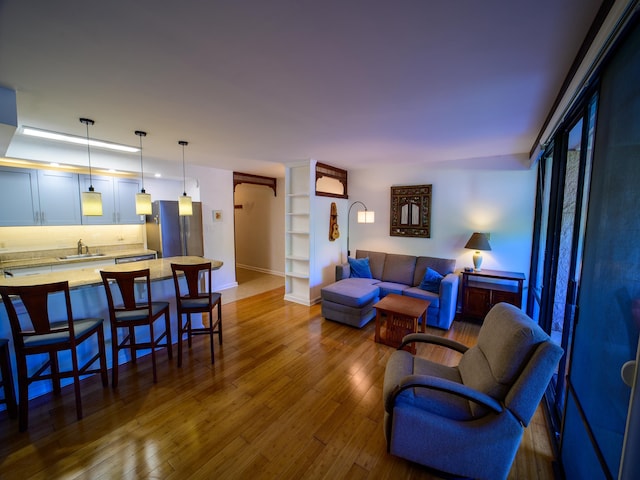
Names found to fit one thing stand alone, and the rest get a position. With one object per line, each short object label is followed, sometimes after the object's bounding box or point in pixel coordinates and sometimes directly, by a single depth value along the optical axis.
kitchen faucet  4.44
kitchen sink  4.14
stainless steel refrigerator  4.77
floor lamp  4.64
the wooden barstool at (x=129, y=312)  2.37
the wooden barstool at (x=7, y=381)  1.97
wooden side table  3.63
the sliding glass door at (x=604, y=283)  1.00
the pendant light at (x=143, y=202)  3.08
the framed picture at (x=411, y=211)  4.65
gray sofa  3.73
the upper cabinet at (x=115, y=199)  4.37
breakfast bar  2.30
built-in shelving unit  4.69
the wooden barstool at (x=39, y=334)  1.87
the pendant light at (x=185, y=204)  3.45
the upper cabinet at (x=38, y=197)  3.63
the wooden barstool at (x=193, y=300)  2.76
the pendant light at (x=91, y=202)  2.64
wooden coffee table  3.14
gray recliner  1.43
